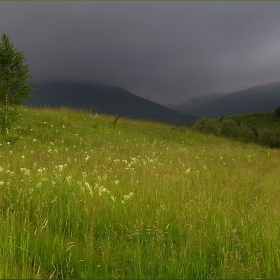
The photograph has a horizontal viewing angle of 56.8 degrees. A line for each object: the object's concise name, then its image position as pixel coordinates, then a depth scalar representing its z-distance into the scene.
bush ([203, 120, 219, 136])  59.49
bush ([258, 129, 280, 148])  75.12
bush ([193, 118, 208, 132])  64.25
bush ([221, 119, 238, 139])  71.86
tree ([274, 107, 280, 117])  121.56
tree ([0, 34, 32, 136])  13.37
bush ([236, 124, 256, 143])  71.82
